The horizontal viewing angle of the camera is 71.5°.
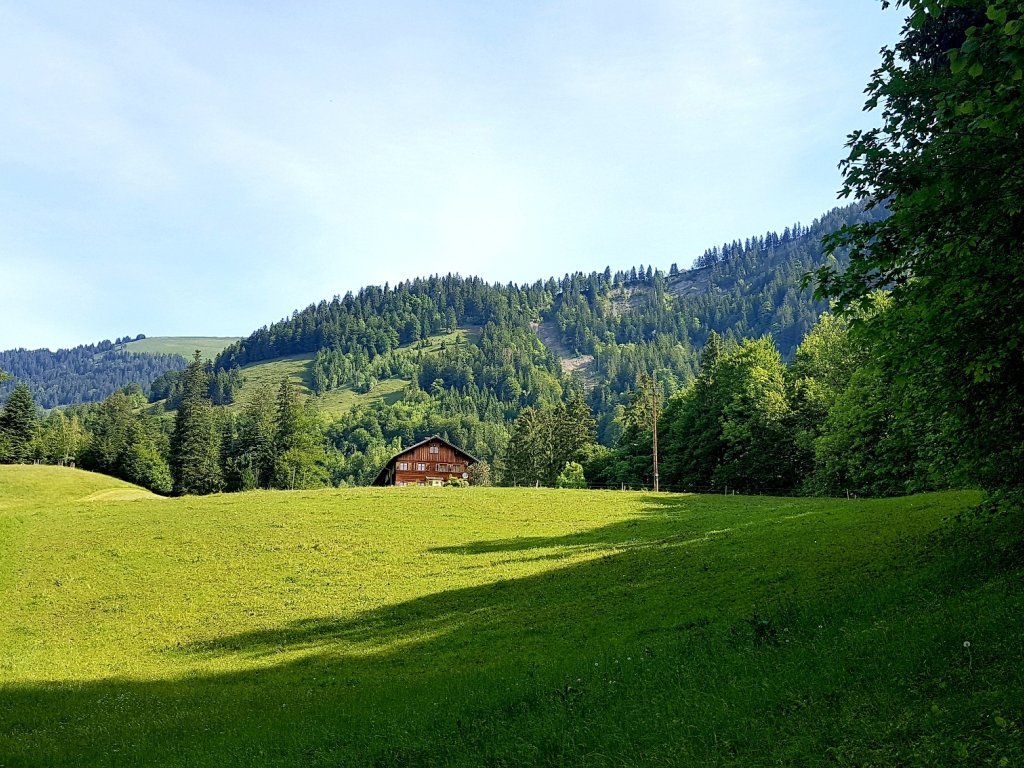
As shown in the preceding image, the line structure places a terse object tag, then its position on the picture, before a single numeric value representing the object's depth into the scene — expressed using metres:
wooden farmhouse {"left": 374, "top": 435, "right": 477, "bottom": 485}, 136.12
